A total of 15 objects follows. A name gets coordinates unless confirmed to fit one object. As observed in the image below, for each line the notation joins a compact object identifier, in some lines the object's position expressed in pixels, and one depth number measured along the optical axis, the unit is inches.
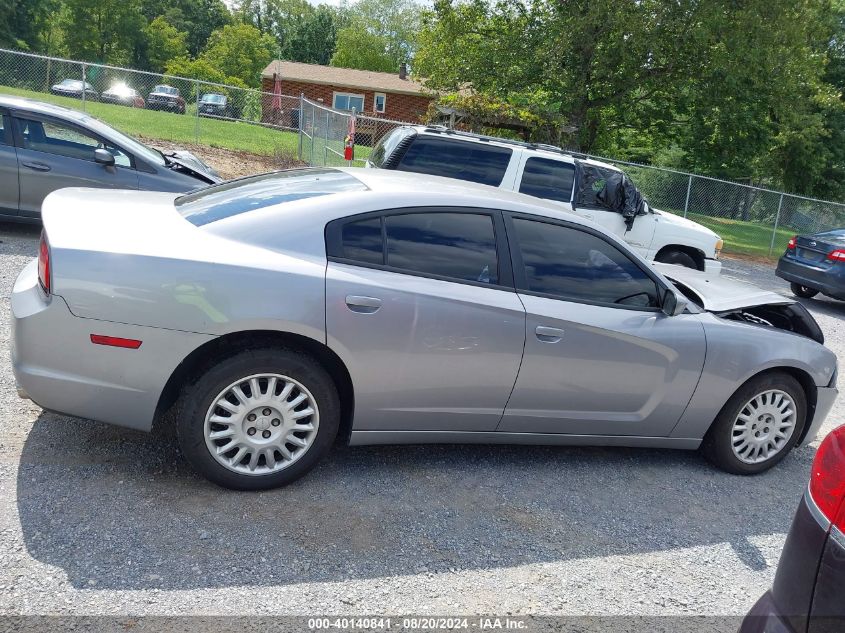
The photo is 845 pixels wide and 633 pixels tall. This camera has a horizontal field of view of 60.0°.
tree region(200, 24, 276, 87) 2250.2
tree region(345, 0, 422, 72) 2945.4
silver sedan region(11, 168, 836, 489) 133.1
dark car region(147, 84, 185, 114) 1059.3
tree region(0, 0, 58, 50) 2065.7
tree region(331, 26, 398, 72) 2470.5
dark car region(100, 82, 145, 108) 945.5
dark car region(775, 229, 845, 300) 464.8
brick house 1765.5
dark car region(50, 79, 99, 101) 887.7
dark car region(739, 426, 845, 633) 73.5
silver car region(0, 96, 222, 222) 313.3
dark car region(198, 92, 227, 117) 1074.7
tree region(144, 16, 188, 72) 2432.3
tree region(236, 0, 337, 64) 2672.2
